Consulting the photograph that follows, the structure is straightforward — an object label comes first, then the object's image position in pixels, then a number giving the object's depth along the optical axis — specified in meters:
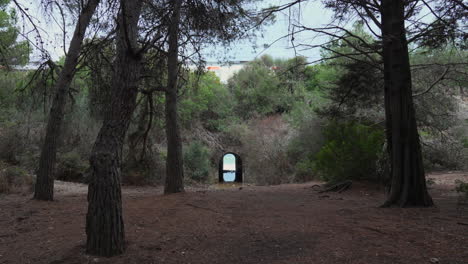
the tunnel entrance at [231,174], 26.48
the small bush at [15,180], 10.33
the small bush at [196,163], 18.91
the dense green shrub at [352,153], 10.74
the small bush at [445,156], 15.23
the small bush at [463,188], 6.51
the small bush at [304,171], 16.61
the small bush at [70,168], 16.22
